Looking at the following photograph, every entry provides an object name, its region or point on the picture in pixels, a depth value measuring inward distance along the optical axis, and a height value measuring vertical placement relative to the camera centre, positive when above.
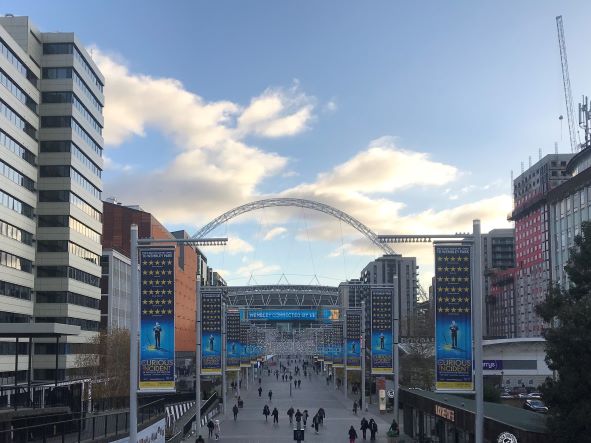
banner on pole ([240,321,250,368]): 100.12 -2.31
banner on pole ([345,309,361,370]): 84.25 -0.52
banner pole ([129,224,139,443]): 30.69 -0.32
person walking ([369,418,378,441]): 55.38 -7.12
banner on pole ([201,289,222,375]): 59.34 -0.31
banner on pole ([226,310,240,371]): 87.06 -1.23
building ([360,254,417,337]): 146.30 +0.80
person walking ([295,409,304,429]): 52.91 -6.23
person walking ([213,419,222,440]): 55.19 -7.25
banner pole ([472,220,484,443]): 28.88 +0.07
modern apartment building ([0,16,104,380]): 86.31 +16.32
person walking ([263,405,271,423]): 70.75 -7.50
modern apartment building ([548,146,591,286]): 125.74 +20.45
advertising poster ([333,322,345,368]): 104.06 -2.64
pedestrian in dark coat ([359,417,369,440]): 55.88 -6.95
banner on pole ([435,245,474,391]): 30.77 +1.06
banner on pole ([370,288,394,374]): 60.88 -0.14
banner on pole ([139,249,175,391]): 32.31 +0.44
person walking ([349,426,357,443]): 50.22 -6.84
